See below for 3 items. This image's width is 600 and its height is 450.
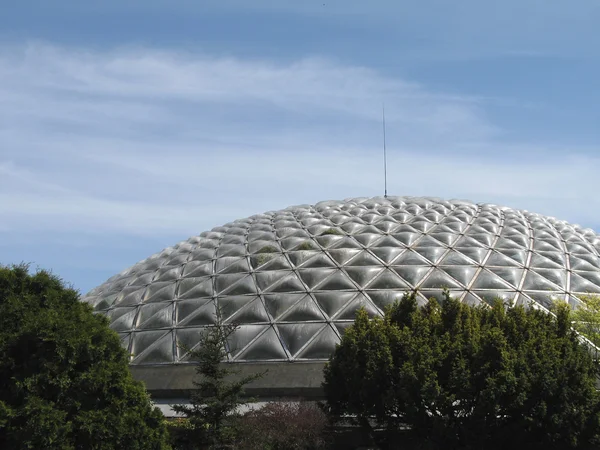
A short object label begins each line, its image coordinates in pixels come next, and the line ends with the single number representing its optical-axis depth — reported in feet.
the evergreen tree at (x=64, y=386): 51.26
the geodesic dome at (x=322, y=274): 87.66
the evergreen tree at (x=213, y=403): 61.00
